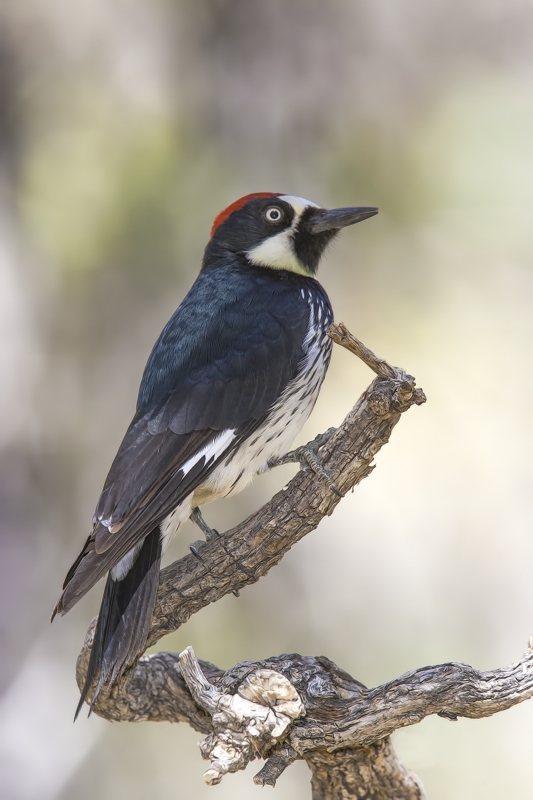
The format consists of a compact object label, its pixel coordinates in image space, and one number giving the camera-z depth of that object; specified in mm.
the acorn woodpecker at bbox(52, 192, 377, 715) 4456
